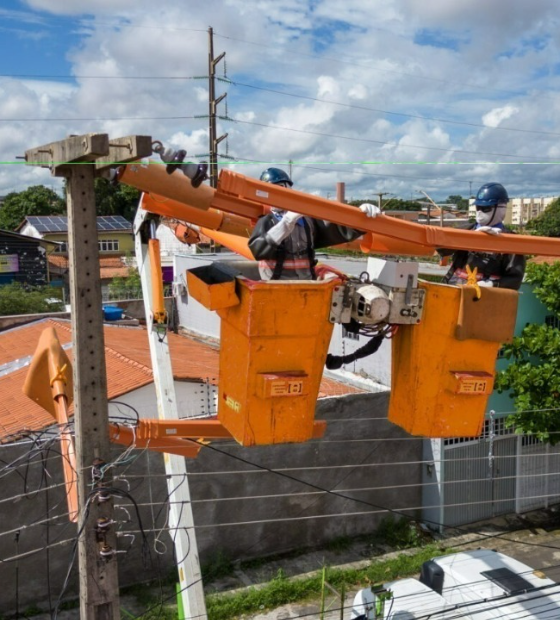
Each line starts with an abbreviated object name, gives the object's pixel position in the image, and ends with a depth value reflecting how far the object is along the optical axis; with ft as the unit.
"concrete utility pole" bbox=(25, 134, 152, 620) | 14.37
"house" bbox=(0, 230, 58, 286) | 118.83
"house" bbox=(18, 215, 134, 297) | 131.03
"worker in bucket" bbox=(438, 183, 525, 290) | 18.80
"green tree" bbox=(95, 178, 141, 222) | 166.42
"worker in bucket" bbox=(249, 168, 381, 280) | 17.04
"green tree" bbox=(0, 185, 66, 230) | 171.42
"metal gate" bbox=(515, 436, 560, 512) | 47.73
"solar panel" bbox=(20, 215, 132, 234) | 137.18
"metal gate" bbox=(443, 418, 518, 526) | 44.55
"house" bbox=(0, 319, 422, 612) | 34.01
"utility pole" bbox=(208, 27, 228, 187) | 88.48
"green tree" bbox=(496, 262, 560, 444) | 41.39
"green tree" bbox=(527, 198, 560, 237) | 175.37
